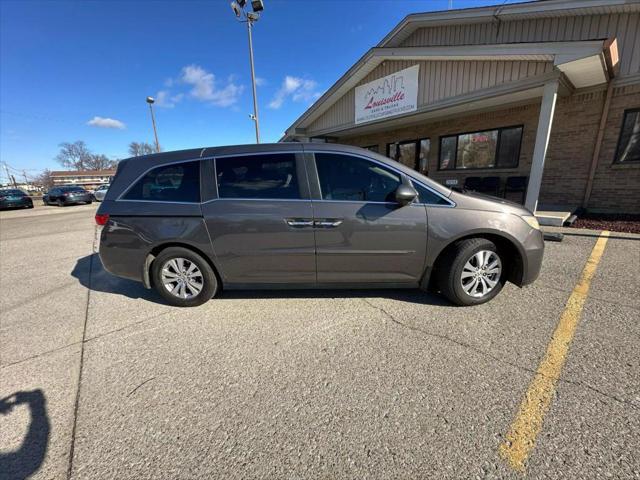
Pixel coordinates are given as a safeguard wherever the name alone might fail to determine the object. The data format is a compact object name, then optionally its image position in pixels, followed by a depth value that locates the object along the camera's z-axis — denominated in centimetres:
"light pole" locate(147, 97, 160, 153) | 2293
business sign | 819
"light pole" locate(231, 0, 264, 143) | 1077
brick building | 609
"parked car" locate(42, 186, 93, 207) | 1988
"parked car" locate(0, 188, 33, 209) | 1695
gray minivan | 284
